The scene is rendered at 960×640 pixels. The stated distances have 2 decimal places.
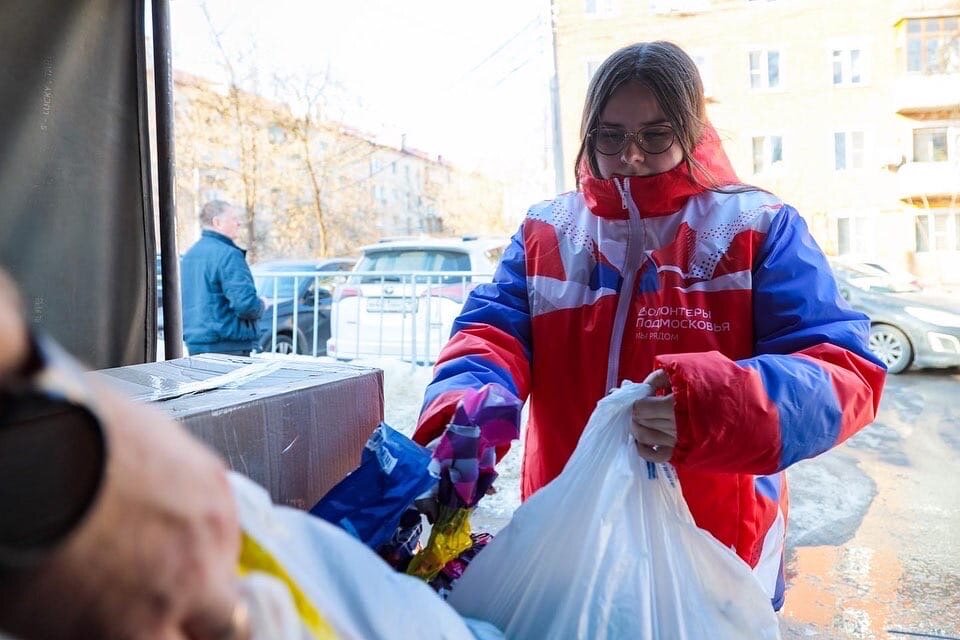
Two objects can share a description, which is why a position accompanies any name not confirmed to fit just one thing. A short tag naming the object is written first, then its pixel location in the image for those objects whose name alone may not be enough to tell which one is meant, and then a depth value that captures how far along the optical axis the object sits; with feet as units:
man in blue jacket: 15.70
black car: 25.41
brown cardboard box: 3.51
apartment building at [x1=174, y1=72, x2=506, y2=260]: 57.93
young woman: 3.77
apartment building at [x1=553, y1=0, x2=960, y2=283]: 73.31
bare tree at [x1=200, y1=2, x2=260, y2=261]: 54.75
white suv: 21.85
